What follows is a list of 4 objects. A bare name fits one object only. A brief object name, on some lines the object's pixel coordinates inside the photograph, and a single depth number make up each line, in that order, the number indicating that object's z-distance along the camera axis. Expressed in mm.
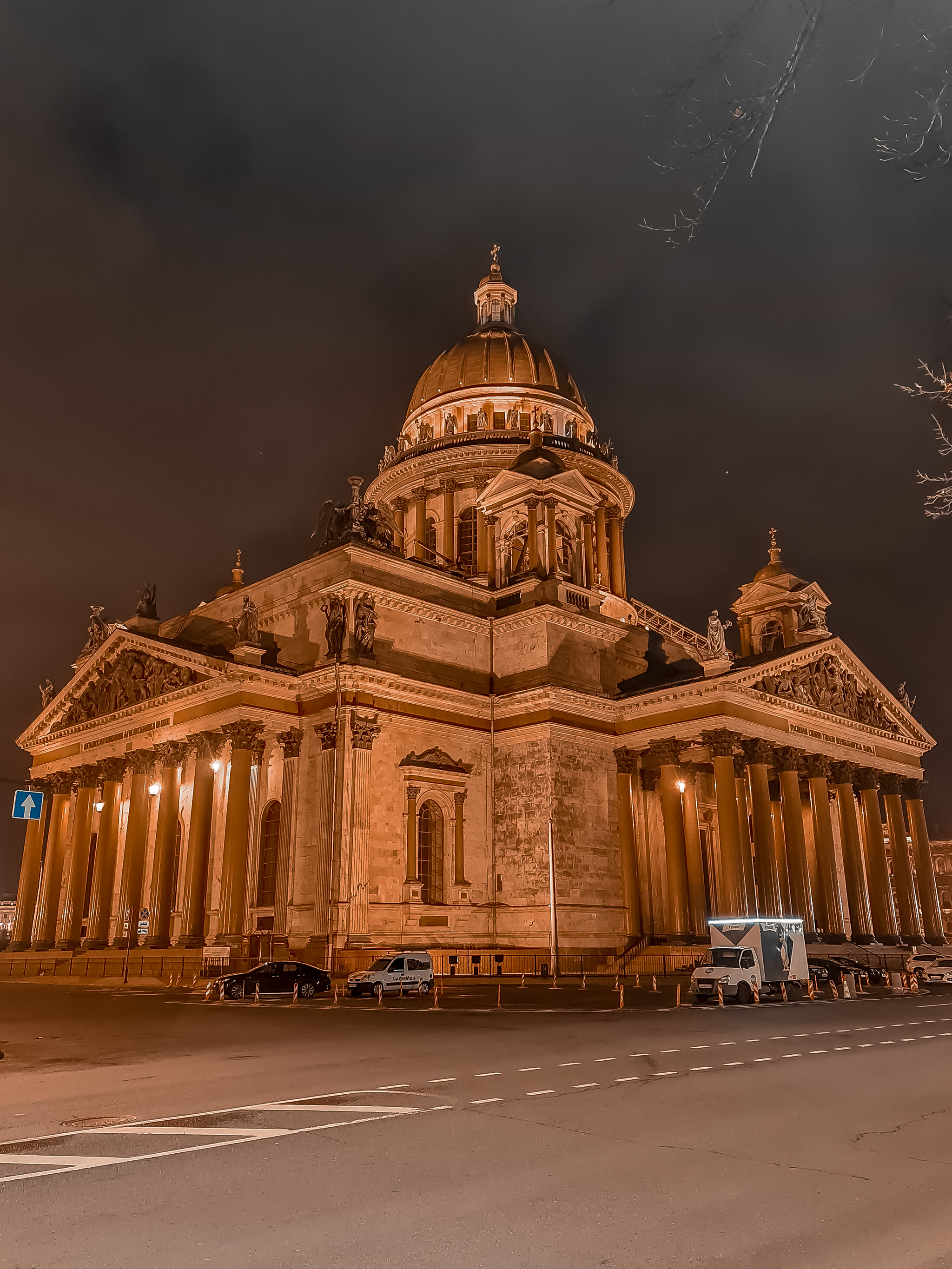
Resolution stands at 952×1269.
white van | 31781
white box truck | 30625
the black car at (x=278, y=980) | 30906
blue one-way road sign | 30203
